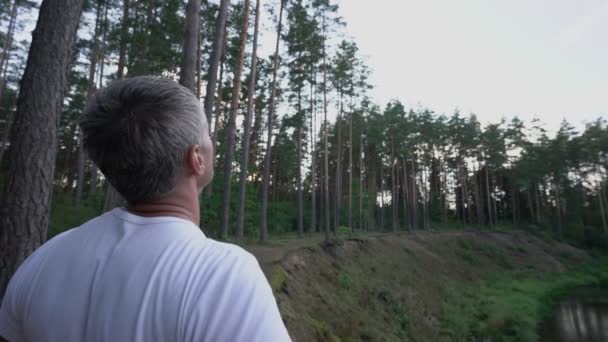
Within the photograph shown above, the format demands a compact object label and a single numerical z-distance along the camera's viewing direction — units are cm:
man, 77
